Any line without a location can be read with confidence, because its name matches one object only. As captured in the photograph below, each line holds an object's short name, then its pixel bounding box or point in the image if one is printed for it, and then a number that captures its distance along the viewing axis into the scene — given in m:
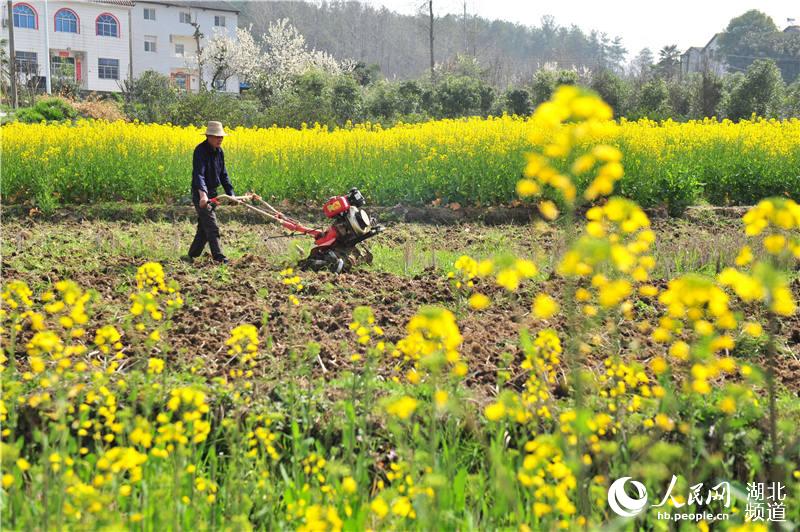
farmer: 7.69
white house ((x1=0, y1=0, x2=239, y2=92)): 51.28
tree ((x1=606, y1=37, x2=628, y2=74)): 100.25
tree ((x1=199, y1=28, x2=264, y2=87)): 47.72
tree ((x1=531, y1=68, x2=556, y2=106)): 27.58
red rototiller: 7.18
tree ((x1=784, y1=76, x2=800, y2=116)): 28.16
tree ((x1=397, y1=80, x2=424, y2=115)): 27.28
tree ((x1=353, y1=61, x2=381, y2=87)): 40.32
